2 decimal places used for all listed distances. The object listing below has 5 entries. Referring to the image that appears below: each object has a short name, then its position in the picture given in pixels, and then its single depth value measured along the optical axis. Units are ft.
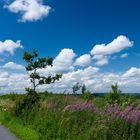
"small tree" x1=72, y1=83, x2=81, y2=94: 148.29
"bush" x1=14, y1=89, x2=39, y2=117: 30.65
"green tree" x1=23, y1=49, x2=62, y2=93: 60.93
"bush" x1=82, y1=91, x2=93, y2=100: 57.27
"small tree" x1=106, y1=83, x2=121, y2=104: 46.84
